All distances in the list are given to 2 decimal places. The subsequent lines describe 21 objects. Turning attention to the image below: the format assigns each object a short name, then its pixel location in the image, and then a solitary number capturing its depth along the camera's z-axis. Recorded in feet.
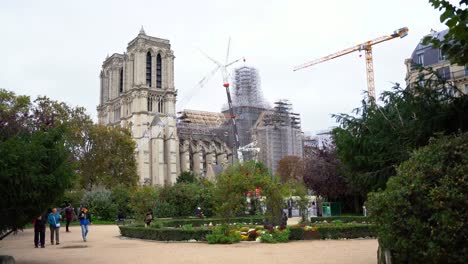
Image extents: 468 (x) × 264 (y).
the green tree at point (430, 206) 22.72
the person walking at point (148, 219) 78.19
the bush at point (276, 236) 58.29
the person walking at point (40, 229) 57.90
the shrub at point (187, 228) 64.14
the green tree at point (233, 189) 60.49
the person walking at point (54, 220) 59.62
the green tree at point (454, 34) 18.65
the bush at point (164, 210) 120.37
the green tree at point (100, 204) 127.75
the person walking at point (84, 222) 65.92
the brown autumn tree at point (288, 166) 233.96
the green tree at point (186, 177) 223.79
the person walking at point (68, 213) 84.59
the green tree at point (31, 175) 35.29
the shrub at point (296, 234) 61.52
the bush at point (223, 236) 58.23
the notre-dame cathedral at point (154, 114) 278.60
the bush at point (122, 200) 130.82
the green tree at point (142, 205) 86.19
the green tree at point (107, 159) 151.23
